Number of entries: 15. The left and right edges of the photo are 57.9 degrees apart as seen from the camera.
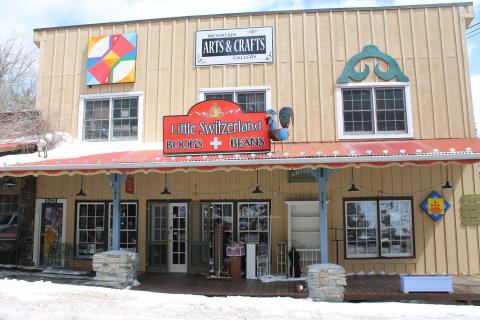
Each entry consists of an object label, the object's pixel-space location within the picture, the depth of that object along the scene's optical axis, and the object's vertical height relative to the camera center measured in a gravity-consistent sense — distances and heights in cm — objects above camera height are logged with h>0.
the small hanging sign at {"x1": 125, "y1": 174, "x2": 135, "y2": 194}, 1195 +129
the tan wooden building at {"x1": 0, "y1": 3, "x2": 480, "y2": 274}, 1152 +280
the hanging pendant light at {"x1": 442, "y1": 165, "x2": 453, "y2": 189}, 1067 +103
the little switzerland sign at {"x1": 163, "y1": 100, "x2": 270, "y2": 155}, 1000 +231
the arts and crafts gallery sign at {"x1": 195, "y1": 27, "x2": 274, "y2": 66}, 1261 +533
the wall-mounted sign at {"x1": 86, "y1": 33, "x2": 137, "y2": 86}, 1311 +519
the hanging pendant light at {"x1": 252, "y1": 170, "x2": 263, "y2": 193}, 1160 +106
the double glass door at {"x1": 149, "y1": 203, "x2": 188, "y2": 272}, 1222 -18
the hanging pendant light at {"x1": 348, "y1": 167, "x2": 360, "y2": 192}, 1098 +104
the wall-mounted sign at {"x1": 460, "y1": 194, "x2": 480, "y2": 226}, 1130 +49
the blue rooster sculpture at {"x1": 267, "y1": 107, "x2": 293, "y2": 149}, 984 +222
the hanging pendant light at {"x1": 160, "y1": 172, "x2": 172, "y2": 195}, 1161 +105
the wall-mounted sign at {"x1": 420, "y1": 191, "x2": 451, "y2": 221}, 1138 +58
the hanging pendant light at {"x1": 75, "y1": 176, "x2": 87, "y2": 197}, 1235 +109
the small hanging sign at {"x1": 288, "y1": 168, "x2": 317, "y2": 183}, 1180 +144
